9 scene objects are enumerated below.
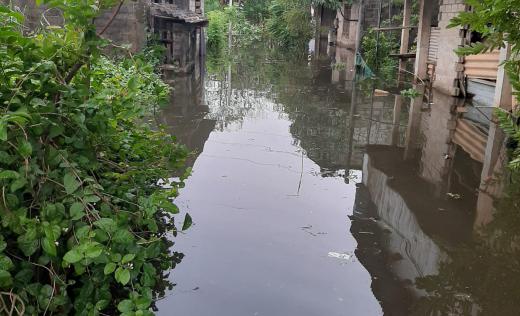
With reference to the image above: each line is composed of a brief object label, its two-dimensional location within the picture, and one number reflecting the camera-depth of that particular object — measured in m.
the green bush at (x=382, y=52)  20.56
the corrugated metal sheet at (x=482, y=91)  12.09
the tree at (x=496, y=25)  1.59
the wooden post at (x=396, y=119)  9.31
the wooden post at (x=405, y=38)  18.51
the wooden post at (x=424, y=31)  16.42
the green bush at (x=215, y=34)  29.69
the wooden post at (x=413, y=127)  8.56
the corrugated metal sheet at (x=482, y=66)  11.80
